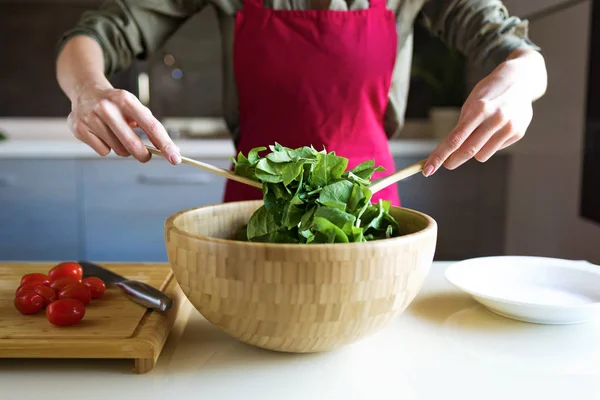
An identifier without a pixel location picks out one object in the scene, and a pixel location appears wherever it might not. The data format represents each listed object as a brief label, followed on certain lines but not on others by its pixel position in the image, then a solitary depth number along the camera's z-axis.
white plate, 0.67
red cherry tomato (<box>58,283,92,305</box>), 0.68
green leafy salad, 0.60
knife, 0.67
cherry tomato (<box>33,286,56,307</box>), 0.67
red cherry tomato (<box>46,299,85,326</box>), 0.62
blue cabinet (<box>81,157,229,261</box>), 2.26
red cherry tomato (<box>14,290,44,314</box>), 0.66
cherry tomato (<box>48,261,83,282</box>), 0.77
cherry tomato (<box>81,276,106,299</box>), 0.71
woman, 1.07
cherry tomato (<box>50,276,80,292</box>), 0.71
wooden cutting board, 0.57
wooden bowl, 0.52
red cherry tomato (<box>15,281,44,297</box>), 0.68
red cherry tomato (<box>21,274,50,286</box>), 0.72
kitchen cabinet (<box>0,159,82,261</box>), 2.26
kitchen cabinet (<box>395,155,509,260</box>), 2.32
